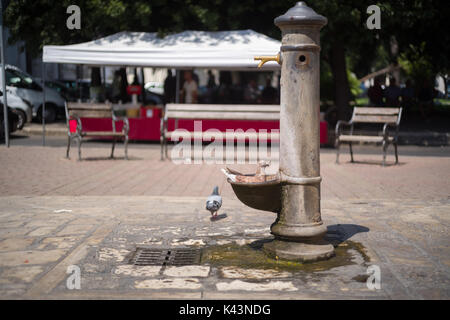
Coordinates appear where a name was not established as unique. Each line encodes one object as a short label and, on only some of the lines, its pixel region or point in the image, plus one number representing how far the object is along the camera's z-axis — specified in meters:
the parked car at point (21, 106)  19.11
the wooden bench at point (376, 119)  11.46
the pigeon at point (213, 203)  5.72
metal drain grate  4.37
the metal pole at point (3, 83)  13.34
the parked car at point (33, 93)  21.38
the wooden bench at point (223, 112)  13.47
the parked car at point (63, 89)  26.54
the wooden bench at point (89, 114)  11.91
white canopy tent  15.30
